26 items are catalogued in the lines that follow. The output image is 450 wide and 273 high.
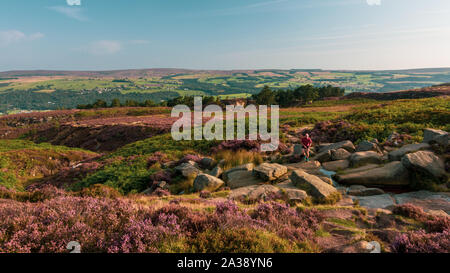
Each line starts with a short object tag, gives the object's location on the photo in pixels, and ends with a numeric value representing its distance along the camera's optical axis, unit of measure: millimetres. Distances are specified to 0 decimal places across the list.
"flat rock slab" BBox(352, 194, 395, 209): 8286
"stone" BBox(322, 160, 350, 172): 12623
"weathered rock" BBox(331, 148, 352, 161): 13961
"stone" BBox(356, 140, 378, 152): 14285
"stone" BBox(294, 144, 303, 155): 16494
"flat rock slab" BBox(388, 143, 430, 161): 11789
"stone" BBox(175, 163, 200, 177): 14062
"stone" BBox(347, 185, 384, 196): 9464
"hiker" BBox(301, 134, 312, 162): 14811
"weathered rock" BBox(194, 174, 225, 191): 11867
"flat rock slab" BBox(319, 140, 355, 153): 15227
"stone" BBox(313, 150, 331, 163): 14359
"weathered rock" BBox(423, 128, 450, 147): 11836
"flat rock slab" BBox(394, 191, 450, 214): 7824
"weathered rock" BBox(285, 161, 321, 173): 13073
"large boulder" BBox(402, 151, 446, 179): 9422
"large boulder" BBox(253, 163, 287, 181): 11664
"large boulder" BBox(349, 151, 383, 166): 12109
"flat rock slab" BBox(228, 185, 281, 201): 9430
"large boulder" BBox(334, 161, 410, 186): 9796
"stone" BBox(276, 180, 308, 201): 8784
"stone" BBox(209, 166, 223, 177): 13954
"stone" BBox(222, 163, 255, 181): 13586
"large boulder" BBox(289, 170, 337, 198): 9204
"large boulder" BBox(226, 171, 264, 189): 11830
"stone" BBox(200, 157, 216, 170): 16405
